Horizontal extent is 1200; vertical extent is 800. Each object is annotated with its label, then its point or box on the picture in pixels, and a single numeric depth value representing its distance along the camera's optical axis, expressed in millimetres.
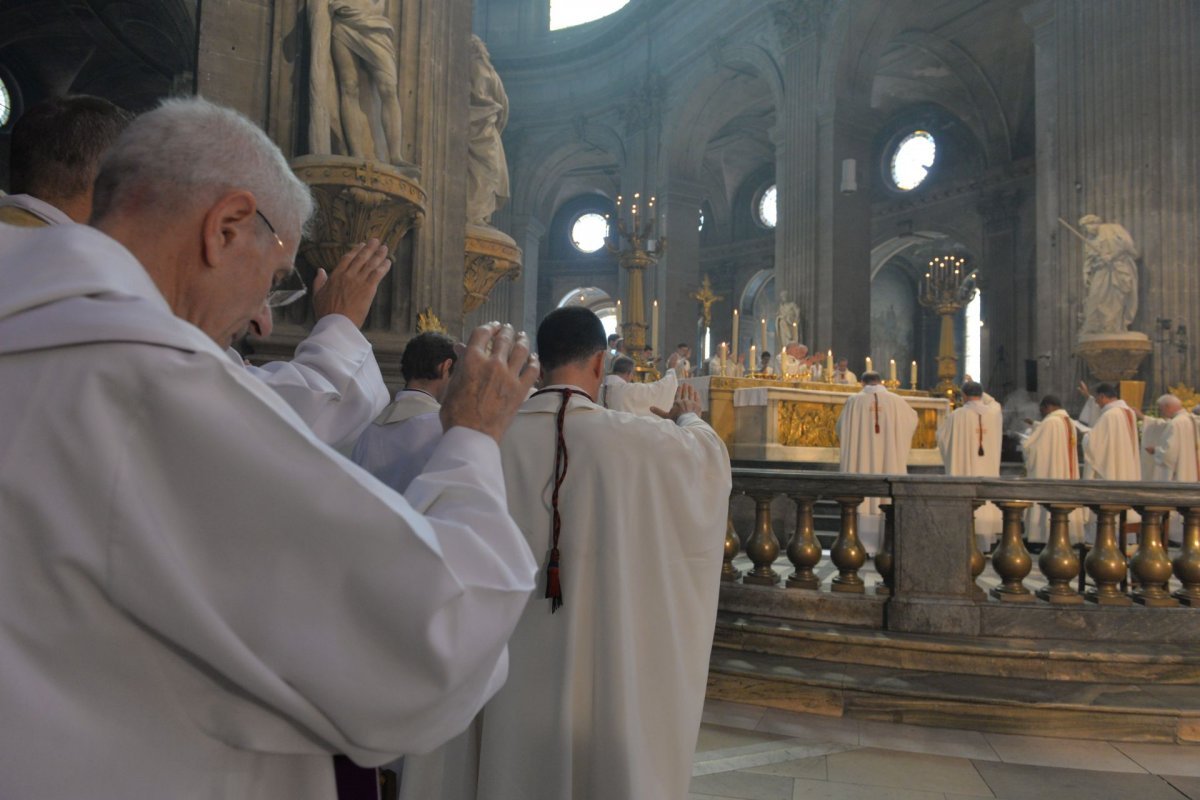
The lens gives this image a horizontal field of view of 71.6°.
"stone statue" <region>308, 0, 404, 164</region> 5945
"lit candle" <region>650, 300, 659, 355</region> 22438
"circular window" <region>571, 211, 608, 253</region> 34281
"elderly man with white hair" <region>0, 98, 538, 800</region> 737
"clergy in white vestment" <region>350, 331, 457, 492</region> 2334
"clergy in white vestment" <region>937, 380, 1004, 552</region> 9539
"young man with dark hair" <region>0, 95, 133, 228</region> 1848
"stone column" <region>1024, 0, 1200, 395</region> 13094
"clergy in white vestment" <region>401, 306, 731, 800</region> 2322
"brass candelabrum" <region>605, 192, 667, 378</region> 12703
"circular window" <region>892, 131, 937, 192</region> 26516
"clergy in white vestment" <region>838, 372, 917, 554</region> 9201
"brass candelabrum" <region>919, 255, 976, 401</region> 15141
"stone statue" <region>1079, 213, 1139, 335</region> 13328
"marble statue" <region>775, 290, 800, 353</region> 17906
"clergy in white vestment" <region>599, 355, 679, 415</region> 8441
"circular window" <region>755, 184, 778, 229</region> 31172
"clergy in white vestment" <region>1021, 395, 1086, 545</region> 9156
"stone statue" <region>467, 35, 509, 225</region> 7586
